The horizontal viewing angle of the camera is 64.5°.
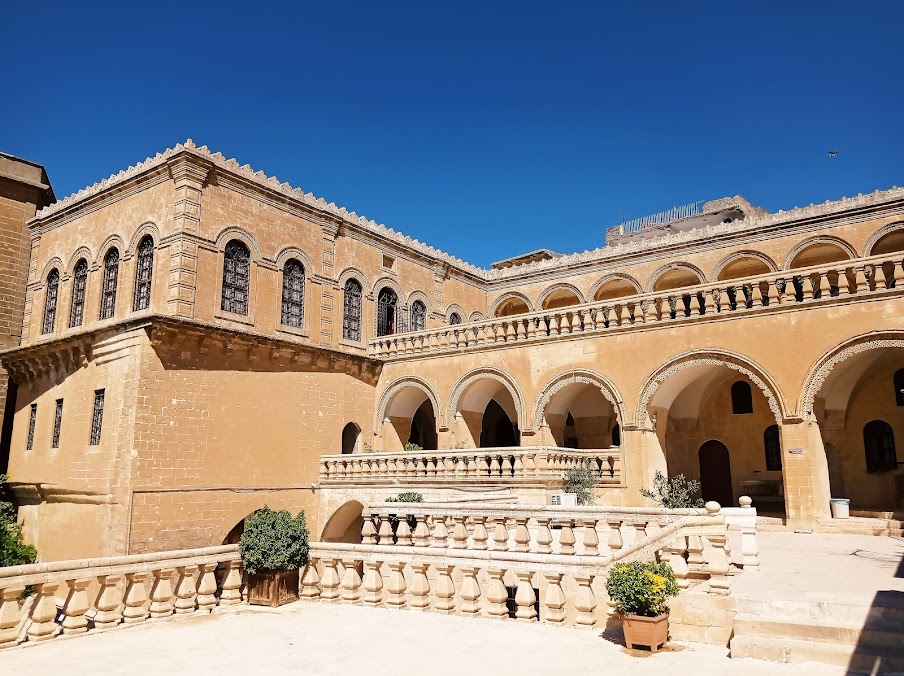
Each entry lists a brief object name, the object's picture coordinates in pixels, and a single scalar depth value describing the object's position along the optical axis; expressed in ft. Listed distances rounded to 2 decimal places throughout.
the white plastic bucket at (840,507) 47.74
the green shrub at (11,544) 56.13
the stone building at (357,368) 50.11
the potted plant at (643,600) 22.02
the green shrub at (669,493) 46.68
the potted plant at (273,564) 31.78
